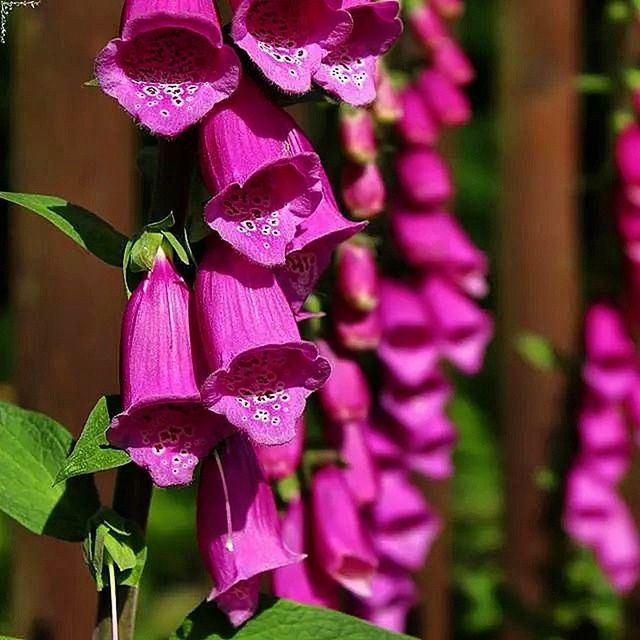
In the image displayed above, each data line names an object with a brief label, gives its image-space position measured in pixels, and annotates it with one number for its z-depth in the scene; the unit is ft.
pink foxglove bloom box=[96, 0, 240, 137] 3.22
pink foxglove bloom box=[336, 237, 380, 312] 3.95
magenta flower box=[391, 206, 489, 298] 4.30
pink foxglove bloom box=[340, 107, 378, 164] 3.87
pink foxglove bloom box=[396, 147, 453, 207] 4.23
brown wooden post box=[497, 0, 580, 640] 6.28
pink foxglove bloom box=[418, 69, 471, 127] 4.26
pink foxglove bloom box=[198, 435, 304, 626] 3.38
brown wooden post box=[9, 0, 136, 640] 5.16
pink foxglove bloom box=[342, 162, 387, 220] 3.86
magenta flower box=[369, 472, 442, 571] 4.34
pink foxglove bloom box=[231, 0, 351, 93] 3.23
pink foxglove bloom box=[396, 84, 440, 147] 4.18
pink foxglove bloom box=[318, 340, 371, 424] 3.95
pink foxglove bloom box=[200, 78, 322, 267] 3.25
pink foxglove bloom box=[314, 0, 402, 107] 3.28
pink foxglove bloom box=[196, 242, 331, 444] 3.25
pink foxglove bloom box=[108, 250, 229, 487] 3.25
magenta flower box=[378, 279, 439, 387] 4.29
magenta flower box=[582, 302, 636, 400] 4.69
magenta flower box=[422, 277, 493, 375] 4.49
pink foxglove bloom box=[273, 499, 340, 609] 3.84
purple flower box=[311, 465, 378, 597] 3.84
